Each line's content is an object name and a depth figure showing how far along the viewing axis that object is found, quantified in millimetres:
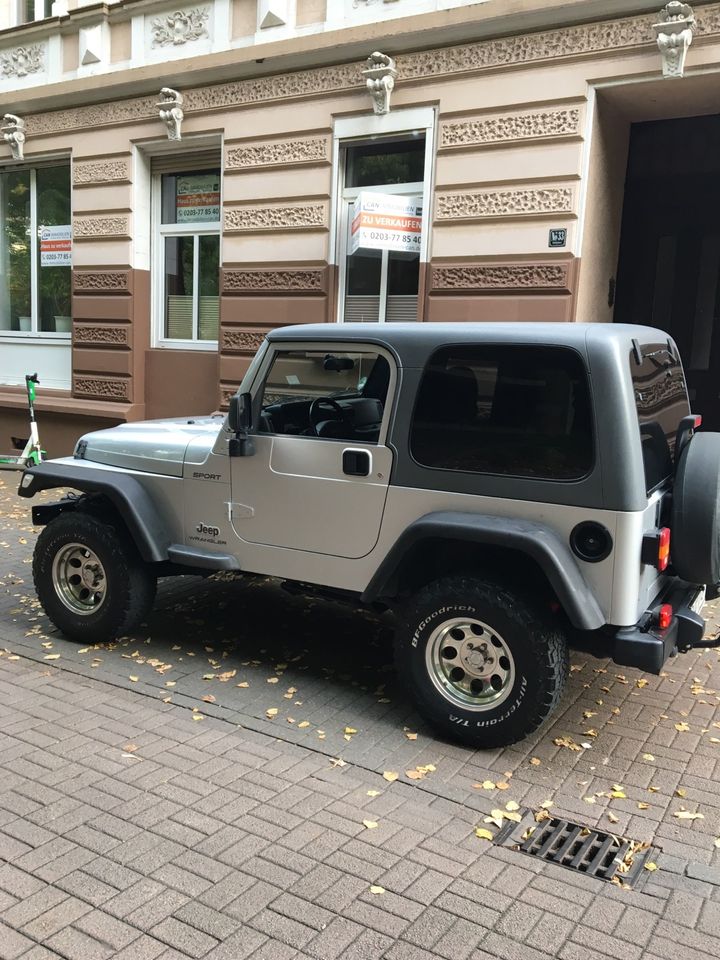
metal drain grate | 3162
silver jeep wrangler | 3742
